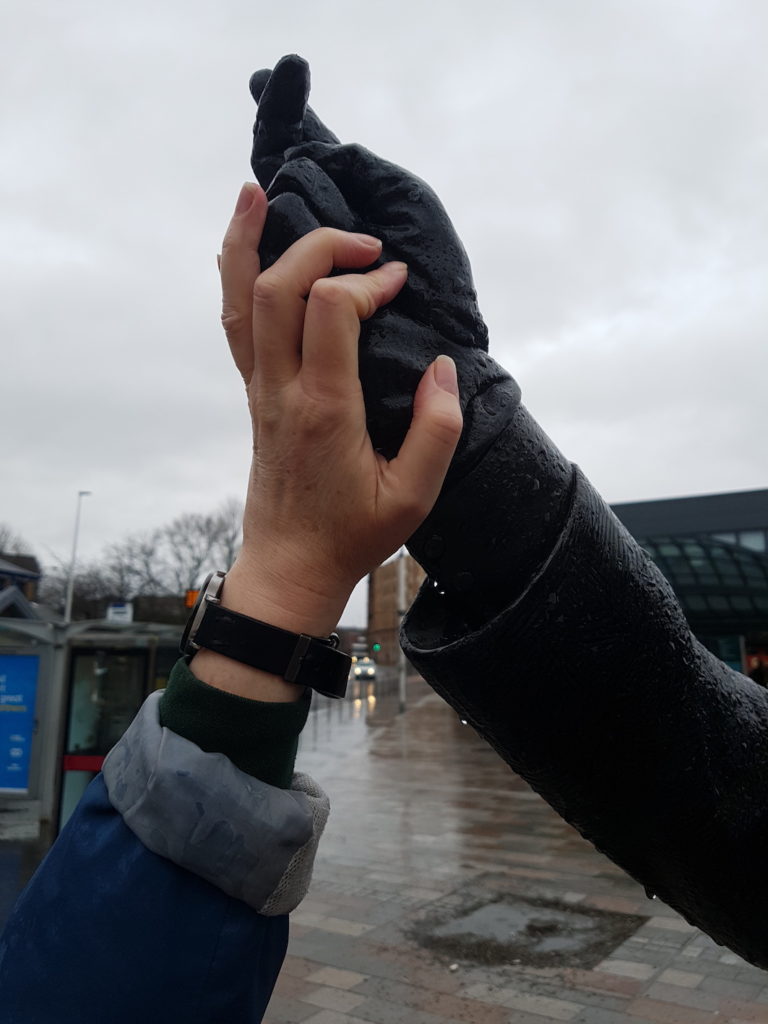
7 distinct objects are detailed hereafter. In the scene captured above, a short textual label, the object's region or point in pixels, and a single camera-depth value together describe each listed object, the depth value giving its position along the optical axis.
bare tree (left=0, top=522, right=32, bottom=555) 59.58
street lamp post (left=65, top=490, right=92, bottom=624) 35.09
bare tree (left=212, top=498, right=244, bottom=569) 48.88
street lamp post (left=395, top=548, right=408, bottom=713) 26.31
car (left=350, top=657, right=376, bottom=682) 53.78
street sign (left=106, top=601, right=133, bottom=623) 17.87
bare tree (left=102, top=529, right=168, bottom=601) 49.62
